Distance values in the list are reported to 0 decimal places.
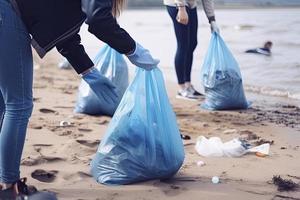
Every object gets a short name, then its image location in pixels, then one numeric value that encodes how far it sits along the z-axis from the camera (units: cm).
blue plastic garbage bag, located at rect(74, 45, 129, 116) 429
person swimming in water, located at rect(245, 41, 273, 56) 901
